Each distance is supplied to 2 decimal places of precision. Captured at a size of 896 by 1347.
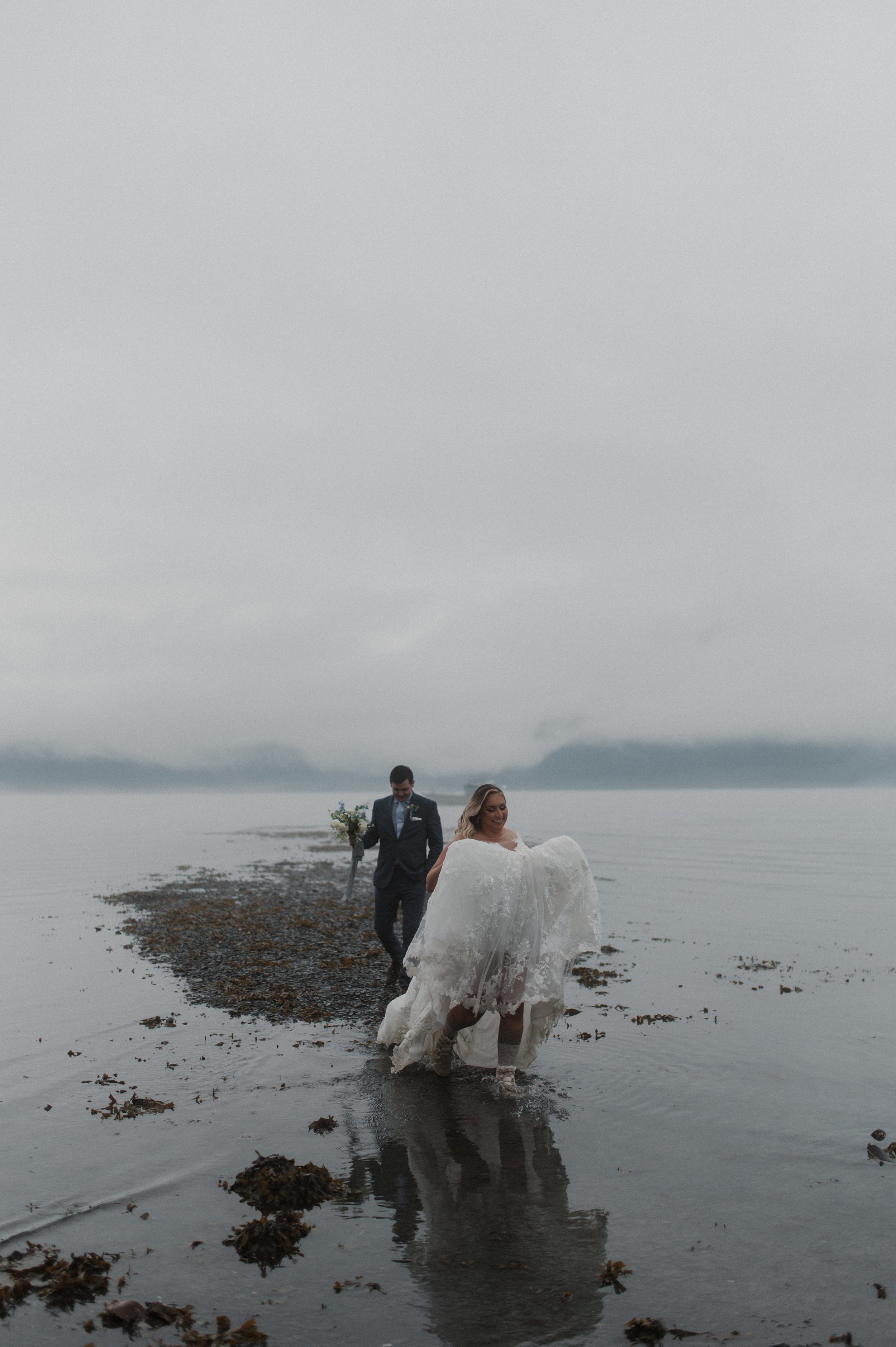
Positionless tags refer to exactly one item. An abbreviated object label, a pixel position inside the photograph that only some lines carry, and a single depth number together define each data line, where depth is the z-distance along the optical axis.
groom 12.36
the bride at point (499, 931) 8.37
